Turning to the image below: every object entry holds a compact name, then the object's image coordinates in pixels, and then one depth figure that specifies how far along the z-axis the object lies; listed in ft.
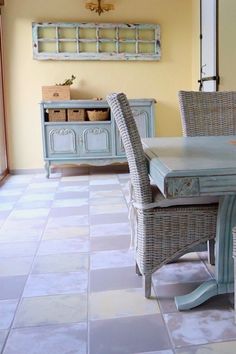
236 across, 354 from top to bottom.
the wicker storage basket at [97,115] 14.87
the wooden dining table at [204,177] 3.96
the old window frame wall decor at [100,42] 15.39
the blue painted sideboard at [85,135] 14.79
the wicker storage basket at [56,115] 14.82
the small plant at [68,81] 15.29
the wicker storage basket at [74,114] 14.88
